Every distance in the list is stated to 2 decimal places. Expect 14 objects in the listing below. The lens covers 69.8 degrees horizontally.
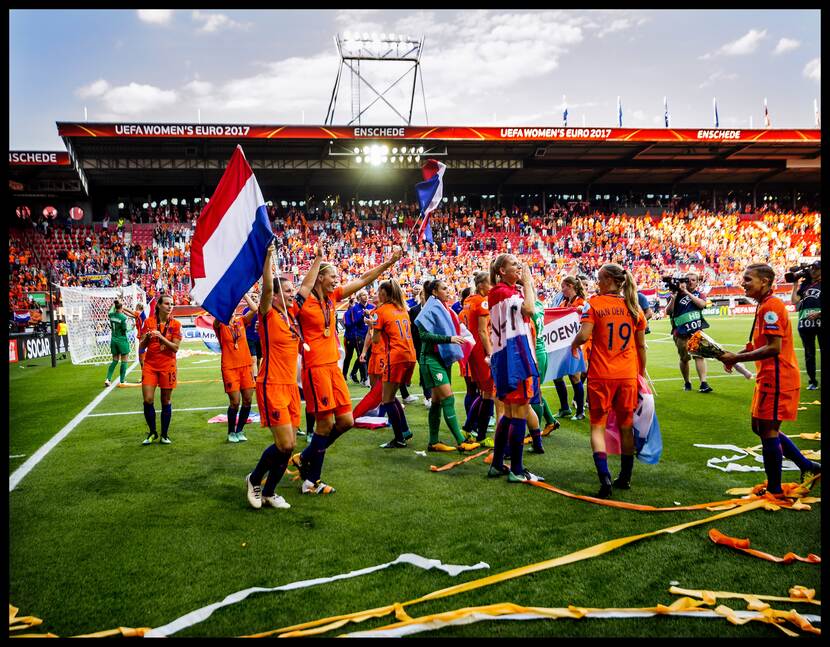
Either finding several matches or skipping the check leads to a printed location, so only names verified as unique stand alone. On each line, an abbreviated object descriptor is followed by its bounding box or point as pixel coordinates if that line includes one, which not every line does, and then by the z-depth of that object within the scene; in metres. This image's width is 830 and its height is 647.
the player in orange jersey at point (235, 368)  8.09
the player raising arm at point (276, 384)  5.11
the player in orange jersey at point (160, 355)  7.91
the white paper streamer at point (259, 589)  3.25
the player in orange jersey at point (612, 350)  5.28
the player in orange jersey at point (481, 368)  7.14
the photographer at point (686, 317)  9.72
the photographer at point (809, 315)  10.05
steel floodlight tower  39.72
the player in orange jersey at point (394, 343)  7.27
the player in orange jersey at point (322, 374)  5.39
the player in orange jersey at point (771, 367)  4.88
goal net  18.89
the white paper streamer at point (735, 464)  5.92
